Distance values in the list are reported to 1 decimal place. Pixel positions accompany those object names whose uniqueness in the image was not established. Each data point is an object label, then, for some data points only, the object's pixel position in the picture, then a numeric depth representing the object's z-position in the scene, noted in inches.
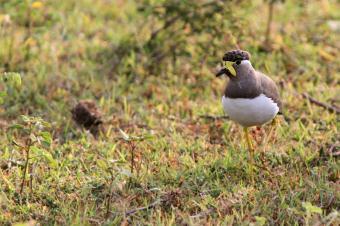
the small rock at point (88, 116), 453.7
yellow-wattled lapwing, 362.6
